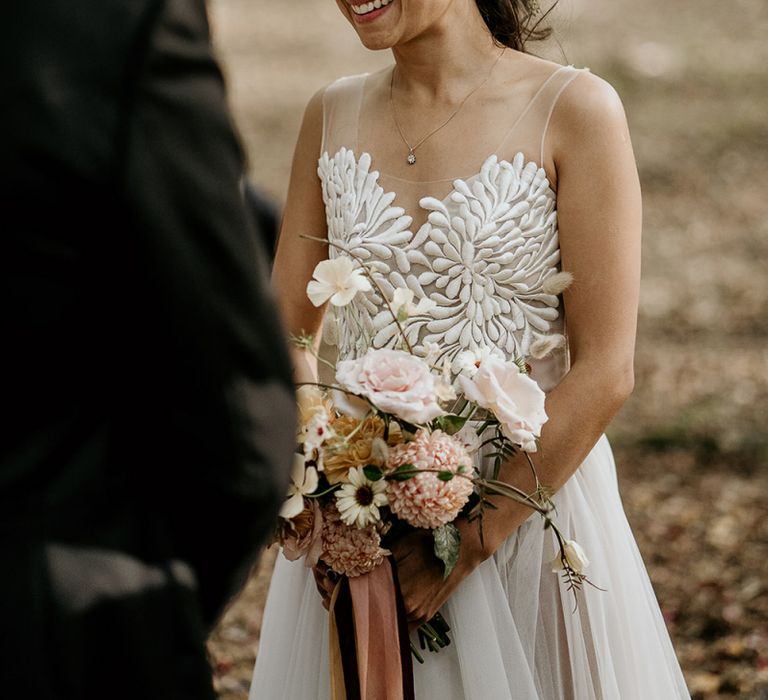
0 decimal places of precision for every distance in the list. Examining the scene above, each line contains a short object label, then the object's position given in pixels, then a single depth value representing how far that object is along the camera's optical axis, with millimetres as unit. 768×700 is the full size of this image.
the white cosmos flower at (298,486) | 2023
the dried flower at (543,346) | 2246
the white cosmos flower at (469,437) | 2189
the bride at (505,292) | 2277
